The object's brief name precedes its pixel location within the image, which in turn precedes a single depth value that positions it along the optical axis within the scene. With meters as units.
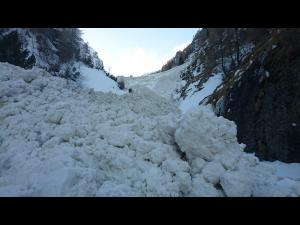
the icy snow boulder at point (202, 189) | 3.69
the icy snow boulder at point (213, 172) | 3.87
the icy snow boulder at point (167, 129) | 4.79
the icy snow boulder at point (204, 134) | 4.27
